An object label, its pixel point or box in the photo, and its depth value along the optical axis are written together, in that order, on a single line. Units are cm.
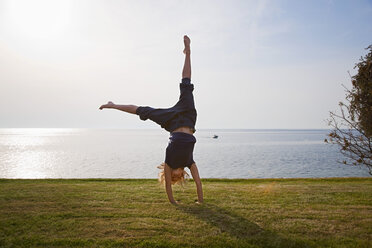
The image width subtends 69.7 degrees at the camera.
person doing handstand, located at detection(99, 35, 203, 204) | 570
